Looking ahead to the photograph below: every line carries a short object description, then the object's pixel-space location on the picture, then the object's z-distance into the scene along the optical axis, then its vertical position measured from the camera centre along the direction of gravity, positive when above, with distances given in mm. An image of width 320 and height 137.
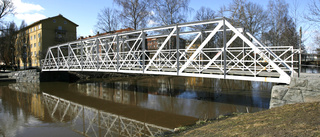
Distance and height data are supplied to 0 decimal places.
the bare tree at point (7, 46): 37909 +4257
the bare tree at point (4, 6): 29248 +8805
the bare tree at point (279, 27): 20438 +3929
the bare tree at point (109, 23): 27091 +5772
